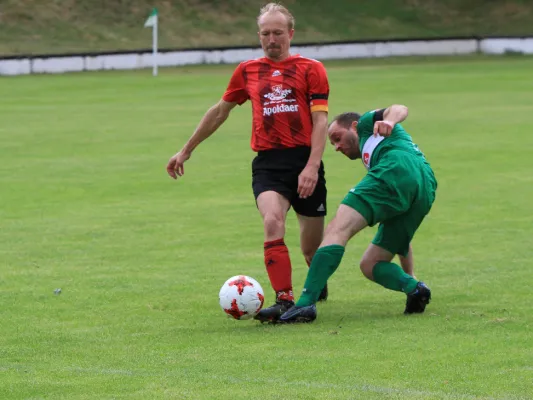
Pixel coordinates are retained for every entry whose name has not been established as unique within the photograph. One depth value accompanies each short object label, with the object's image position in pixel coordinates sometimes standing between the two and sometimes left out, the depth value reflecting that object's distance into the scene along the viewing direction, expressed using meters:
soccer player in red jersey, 15.53
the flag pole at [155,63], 86.36
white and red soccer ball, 15.03
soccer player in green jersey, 15.00
